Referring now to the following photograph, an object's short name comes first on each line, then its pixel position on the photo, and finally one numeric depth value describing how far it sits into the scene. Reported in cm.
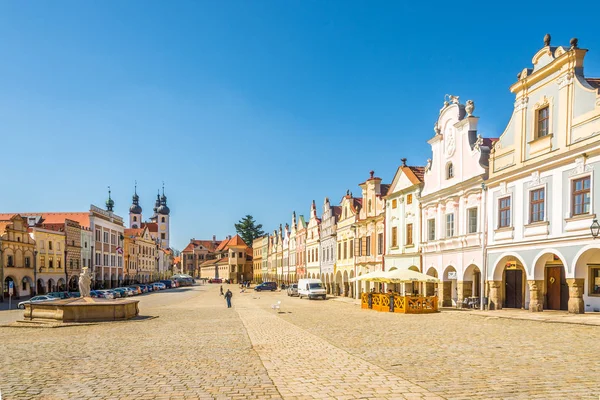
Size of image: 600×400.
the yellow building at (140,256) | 9556
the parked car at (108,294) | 4773
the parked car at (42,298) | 3769
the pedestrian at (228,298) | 3797
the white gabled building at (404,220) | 3906
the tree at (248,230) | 14912
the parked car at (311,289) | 5041
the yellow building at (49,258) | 5860
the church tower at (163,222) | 16532
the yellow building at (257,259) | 12542
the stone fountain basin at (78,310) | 2427
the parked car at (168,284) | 9445
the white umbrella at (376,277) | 3334
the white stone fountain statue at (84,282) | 2929
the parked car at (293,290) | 5731
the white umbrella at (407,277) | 3184
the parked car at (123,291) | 5424
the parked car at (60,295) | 4262
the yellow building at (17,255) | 5203
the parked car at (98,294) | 4673
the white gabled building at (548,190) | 2255
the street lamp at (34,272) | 5731
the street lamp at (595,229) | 2056
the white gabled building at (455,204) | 3102
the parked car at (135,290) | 6192
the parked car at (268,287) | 7719
